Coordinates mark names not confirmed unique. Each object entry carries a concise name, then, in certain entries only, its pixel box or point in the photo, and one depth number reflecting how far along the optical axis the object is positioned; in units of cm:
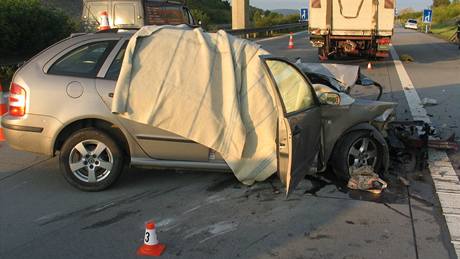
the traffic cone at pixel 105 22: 1001
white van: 1477
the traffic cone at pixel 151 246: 392
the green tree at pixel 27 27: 1373
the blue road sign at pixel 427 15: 5466
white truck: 1739
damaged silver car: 516
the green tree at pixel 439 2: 13106
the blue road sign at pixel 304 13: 4722
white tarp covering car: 503
